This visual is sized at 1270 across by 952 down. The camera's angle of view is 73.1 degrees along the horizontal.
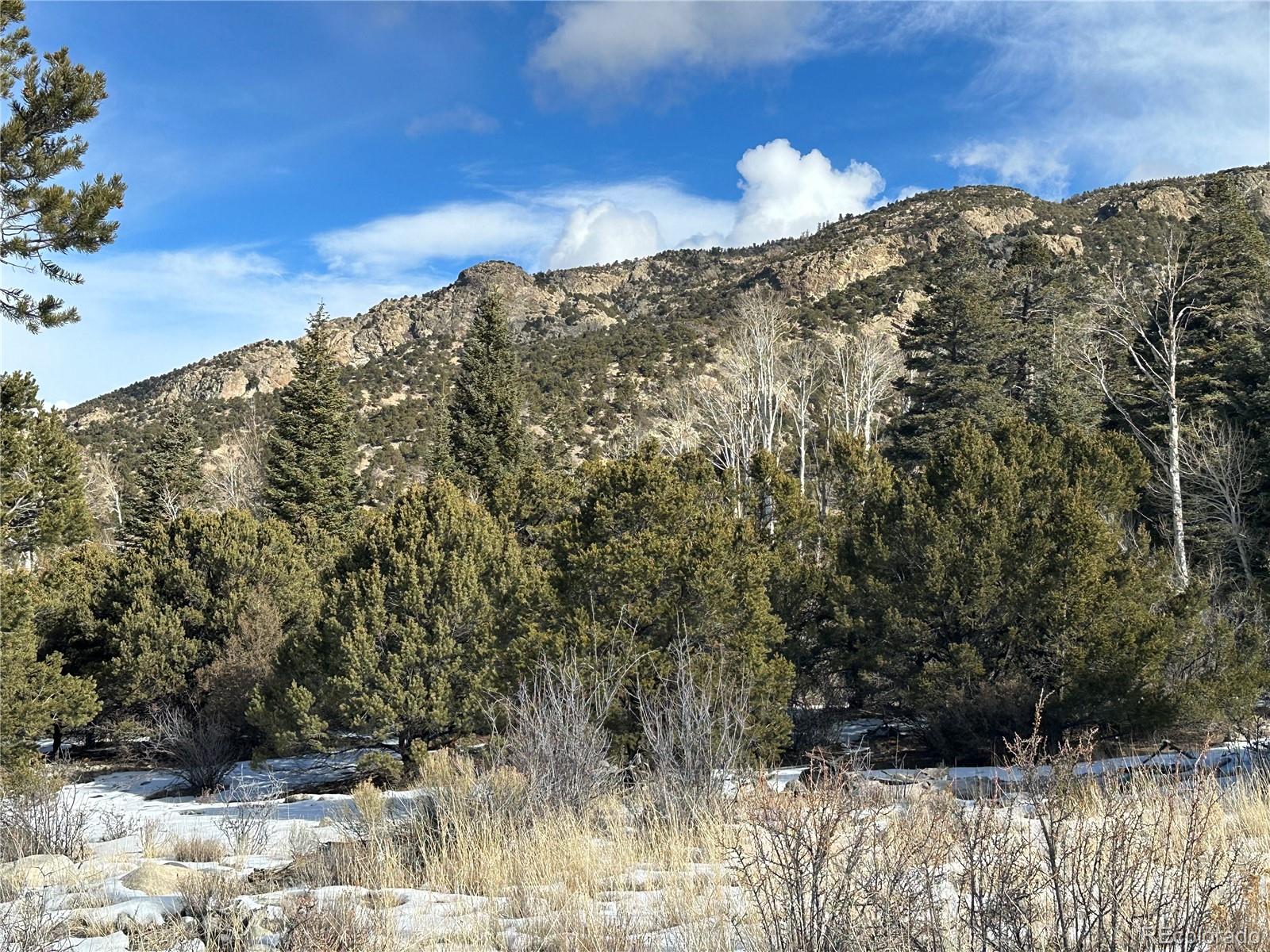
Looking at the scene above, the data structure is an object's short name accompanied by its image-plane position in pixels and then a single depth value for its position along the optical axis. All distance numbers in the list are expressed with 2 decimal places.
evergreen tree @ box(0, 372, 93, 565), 13.48
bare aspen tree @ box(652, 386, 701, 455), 36.31
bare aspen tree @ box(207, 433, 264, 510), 39.44
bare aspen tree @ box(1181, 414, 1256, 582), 19.39
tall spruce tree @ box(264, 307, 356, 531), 29.64
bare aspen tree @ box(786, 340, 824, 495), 30.16
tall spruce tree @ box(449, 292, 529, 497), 27.98
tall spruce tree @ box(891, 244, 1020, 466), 28.50
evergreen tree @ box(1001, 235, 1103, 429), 27.69
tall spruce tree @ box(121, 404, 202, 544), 35.28
